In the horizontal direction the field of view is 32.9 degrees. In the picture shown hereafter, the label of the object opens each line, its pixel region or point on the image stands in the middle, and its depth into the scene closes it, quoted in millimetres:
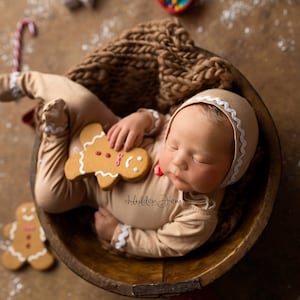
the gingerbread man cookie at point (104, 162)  1021
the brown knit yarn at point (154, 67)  1045
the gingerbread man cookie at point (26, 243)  1270
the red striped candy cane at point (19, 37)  1417
